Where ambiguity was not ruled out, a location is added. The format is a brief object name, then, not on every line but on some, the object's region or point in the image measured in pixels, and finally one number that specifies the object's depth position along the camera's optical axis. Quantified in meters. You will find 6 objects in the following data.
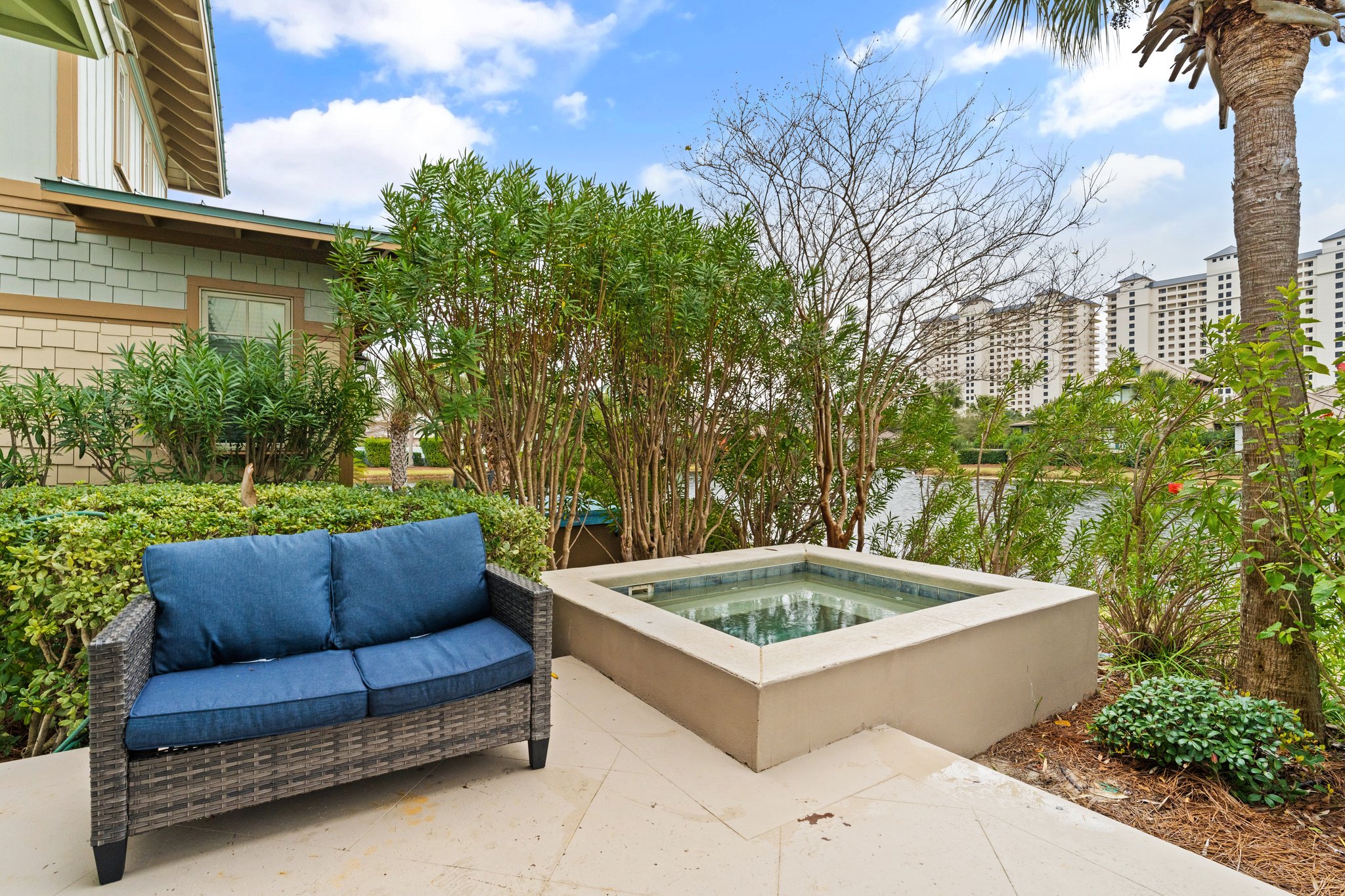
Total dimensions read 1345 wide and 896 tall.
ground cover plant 2.55
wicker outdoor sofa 1.72
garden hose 2.55
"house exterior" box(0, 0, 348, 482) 4.59
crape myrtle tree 5.44
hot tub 2.42
